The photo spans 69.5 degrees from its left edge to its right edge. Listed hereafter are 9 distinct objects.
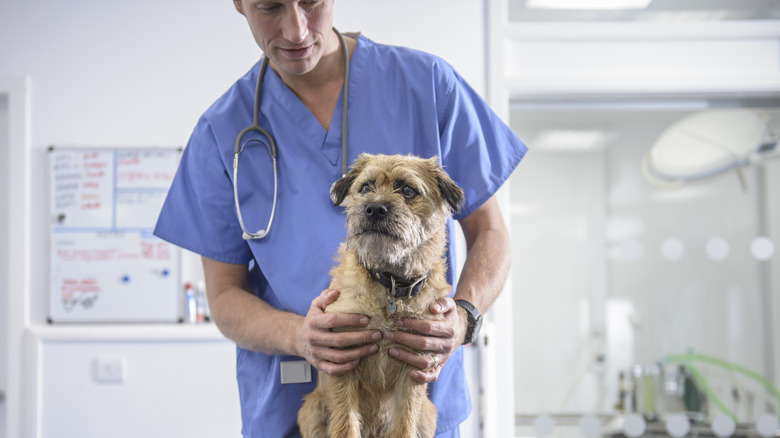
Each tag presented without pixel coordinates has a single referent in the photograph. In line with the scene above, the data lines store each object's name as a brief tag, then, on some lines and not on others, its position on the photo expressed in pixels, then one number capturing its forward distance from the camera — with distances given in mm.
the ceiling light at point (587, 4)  3330
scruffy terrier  979
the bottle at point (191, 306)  3150
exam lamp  3490
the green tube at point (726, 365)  3443
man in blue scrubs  1170
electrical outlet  3111
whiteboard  3195
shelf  3105
